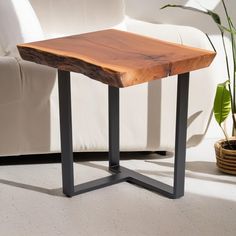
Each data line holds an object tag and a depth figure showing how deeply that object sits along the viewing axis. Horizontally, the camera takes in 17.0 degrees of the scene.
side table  2.40
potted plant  3.22
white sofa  3.16
